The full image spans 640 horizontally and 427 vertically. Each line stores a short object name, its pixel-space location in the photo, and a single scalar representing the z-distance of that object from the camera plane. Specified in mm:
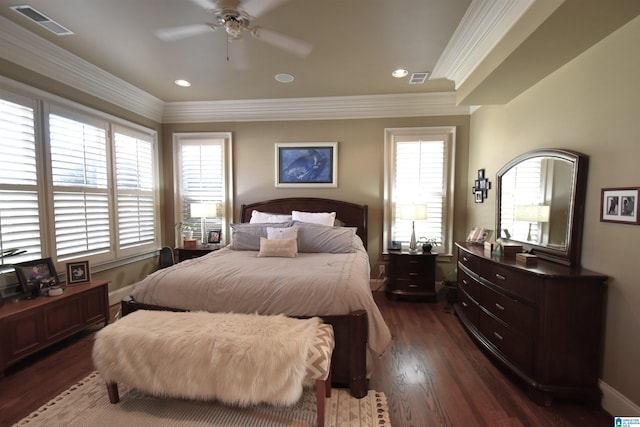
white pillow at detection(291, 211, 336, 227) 3846
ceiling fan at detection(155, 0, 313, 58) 2082
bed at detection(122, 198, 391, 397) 1963
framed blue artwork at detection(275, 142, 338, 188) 4273
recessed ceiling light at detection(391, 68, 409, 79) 3222
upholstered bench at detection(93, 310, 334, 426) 1588
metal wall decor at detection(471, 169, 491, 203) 3464
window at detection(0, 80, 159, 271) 2555
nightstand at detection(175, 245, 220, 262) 4109
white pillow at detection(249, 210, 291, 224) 3910
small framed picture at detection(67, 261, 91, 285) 2918
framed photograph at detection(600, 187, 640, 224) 1702
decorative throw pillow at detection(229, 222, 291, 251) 3451
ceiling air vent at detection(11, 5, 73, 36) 2215
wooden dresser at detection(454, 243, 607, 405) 1874
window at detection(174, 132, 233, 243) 4445
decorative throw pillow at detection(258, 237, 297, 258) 3051
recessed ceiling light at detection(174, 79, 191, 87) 3581
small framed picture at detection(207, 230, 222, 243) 4367
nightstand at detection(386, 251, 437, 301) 3787
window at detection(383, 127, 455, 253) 4074
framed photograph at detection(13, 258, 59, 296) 2485
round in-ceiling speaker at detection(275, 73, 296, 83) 3371
